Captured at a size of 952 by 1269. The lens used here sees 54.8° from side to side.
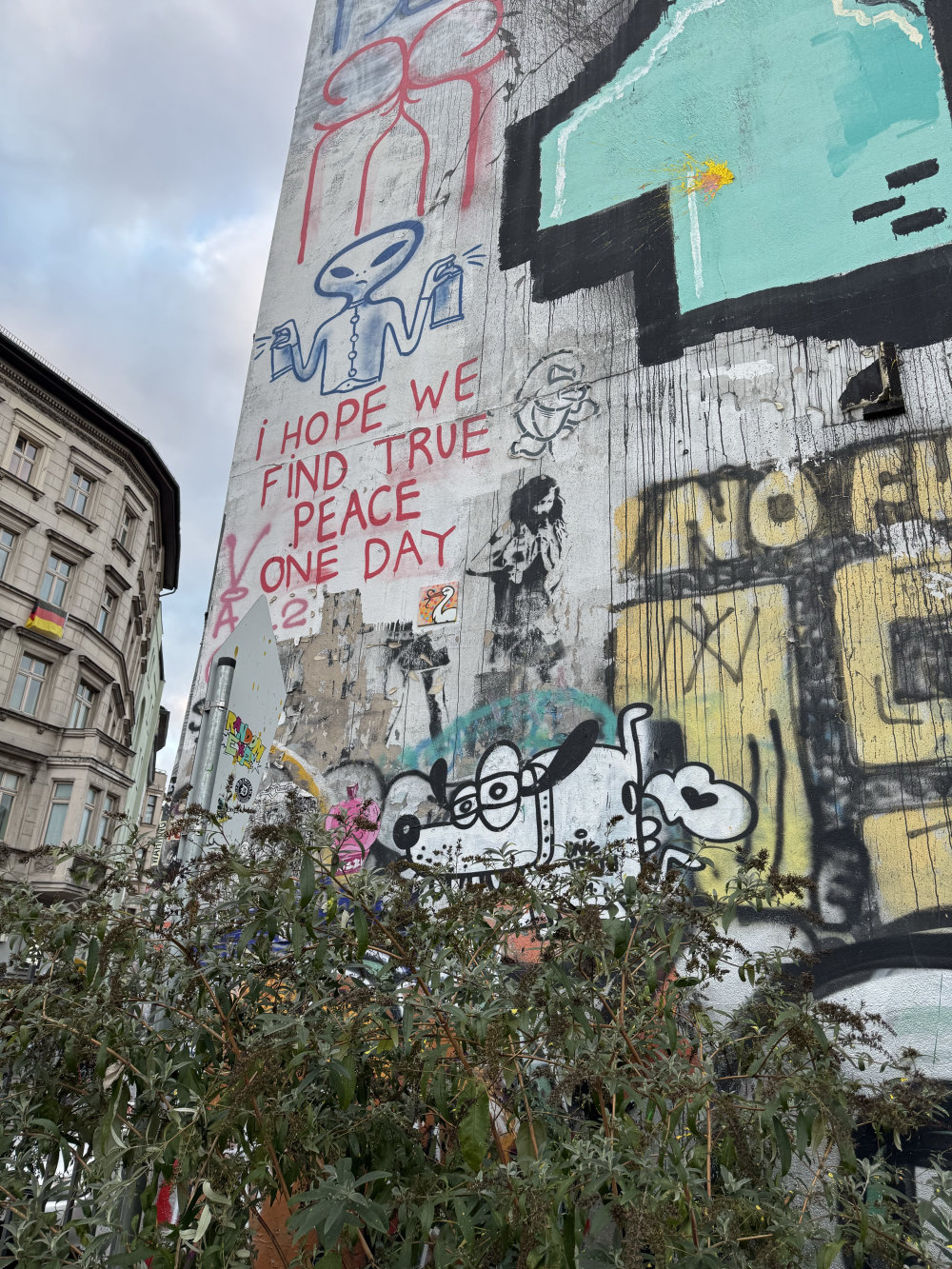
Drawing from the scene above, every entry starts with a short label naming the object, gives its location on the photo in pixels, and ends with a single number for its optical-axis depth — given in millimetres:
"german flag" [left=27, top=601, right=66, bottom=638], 22281
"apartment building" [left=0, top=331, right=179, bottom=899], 21953
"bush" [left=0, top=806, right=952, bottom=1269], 2469
